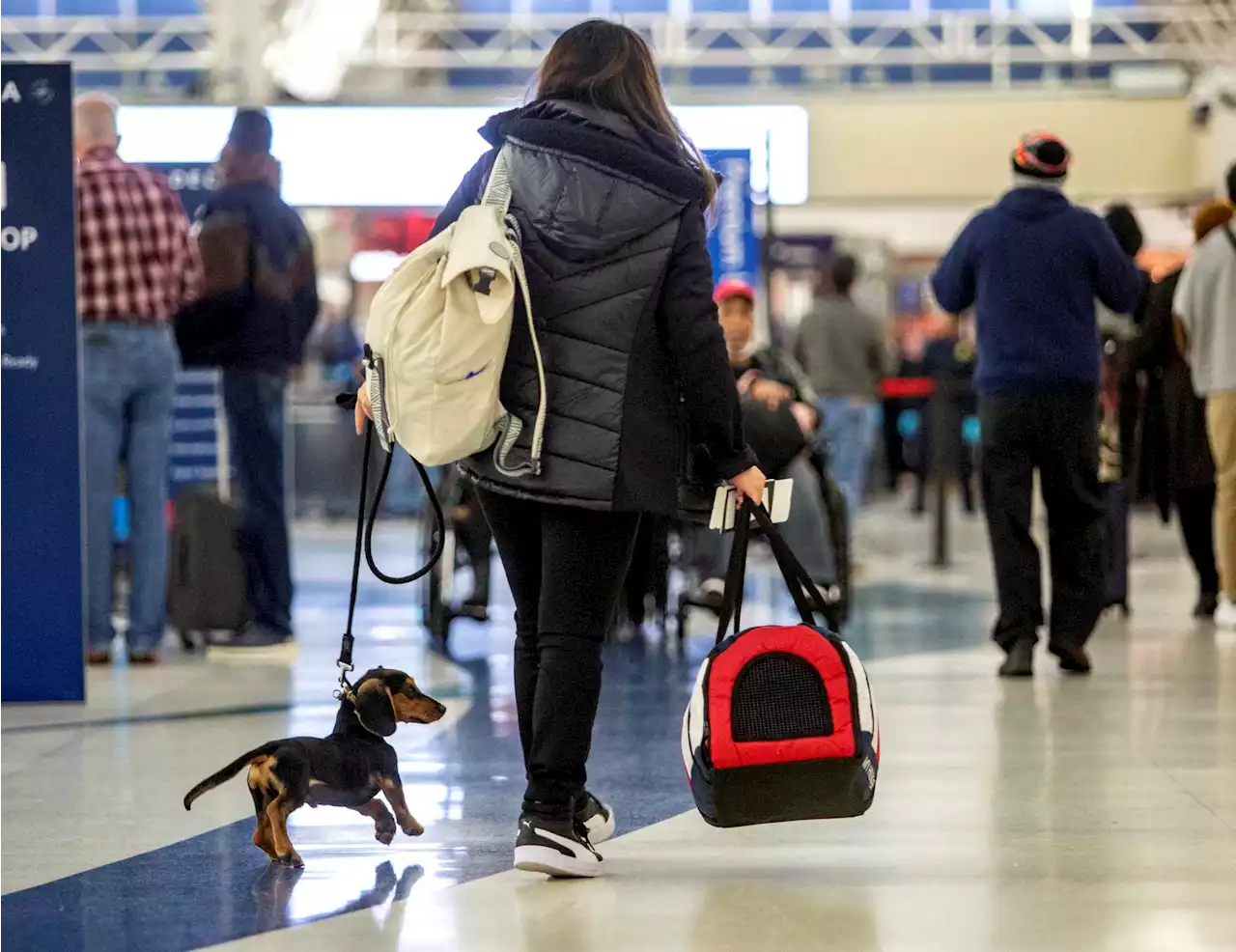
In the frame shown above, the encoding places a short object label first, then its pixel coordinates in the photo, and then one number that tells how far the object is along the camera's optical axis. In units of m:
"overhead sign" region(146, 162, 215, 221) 17.55
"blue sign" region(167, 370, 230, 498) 17.69
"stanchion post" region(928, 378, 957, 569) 21.58
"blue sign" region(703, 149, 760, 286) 18.56
